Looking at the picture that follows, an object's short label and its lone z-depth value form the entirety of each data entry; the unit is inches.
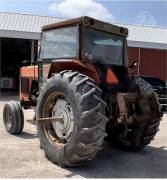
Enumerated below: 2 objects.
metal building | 481.8
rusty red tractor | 123.6
